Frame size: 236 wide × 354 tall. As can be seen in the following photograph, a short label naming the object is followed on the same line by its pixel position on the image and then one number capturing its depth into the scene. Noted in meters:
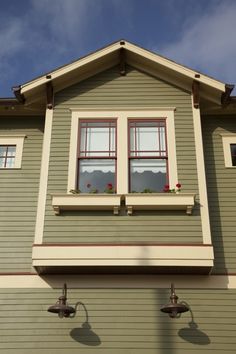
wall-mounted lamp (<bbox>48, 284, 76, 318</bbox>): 6.88
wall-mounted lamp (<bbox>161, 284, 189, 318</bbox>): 6.81
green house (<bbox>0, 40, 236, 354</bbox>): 7.32
